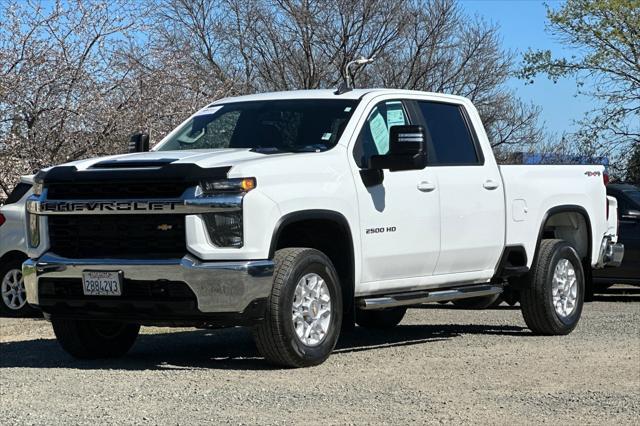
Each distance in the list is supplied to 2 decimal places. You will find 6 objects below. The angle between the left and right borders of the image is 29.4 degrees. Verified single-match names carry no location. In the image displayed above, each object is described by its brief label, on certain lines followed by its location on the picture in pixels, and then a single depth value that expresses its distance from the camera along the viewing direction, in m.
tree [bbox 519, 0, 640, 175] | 30.27
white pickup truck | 8.23
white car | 14.43
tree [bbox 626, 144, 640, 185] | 31.08
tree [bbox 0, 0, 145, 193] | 19.70
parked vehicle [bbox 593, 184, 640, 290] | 15.93
